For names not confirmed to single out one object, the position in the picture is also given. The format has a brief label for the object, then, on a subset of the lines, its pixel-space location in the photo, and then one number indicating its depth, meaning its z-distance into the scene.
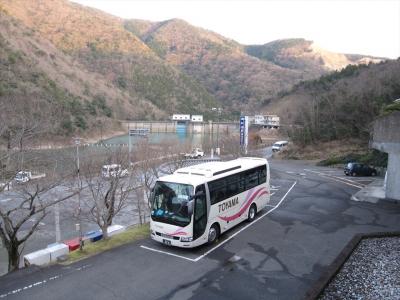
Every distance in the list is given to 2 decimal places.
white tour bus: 11.08
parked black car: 31.39
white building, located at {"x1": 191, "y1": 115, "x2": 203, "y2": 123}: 118.90
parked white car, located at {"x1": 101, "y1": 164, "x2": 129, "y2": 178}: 15.72
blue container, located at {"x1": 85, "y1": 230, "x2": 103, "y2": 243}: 14.15
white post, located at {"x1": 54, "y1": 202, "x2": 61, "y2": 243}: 15.54
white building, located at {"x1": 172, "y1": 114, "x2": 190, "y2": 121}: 118.81
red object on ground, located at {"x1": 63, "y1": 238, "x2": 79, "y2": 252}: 12.51
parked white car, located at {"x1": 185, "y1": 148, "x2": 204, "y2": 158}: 45.88
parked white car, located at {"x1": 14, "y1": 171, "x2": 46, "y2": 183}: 14.16
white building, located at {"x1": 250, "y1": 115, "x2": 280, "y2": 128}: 98.16
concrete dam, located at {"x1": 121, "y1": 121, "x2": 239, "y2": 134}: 108.56
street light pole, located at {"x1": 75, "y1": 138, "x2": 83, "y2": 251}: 11.74
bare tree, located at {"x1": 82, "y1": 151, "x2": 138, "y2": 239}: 13.67
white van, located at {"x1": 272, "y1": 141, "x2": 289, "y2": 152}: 57.51
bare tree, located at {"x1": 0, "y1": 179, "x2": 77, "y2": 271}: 11.82
